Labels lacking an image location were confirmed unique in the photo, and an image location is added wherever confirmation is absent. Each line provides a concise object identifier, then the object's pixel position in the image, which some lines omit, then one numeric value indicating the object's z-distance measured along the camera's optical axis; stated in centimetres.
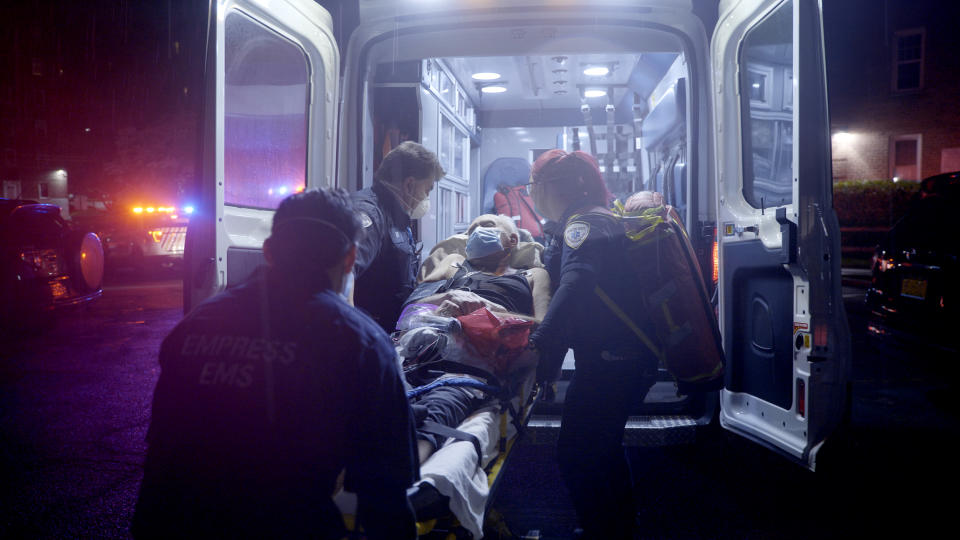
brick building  2362
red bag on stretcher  303
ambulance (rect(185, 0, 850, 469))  256
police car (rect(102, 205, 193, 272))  1327
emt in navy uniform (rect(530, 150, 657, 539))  249
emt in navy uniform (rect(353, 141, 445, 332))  347
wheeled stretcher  184
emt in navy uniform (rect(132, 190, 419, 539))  137
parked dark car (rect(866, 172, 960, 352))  491
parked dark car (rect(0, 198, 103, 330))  658
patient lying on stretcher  261
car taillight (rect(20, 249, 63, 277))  666
